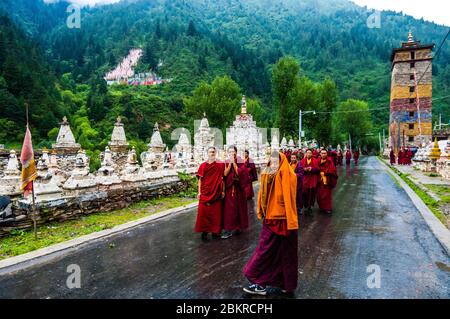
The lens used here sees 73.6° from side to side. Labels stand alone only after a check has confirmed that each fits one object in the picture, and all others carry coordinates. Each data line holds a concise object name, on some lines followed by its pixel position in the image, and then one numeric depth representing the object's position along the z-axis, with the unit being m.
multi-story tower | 49.47
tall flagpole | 6.11
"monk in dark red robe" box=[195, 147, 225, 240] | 6.34
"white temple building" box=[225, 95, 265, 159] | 24.78
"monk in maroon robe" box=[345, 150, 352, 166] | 33.31
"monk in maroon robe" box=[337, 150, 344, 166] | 31.88
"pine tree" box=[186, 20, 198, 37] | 109.00
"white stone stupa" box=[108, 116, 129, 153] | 12.25
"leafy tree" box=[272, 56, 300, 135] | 39.69
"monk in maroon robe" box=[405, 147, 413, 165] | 31.58
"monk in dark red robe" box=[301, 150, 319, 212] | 9.23
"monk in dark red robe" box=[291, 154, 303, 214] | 9.03
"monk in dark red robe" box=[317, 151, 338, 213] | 8.98
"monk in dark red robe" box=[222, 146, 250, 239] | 6.50
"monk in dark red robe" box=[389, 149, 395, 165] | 33.82
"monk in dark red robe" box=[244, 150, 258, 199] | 10.33
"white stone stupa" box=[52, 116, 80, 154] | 11.57
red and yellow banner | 6.14
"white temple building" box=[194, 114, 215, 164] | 16.86
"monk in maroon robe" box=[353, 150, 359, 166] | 32.74
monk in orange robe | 3.81
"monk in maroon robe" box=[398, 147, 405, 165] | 31.81
